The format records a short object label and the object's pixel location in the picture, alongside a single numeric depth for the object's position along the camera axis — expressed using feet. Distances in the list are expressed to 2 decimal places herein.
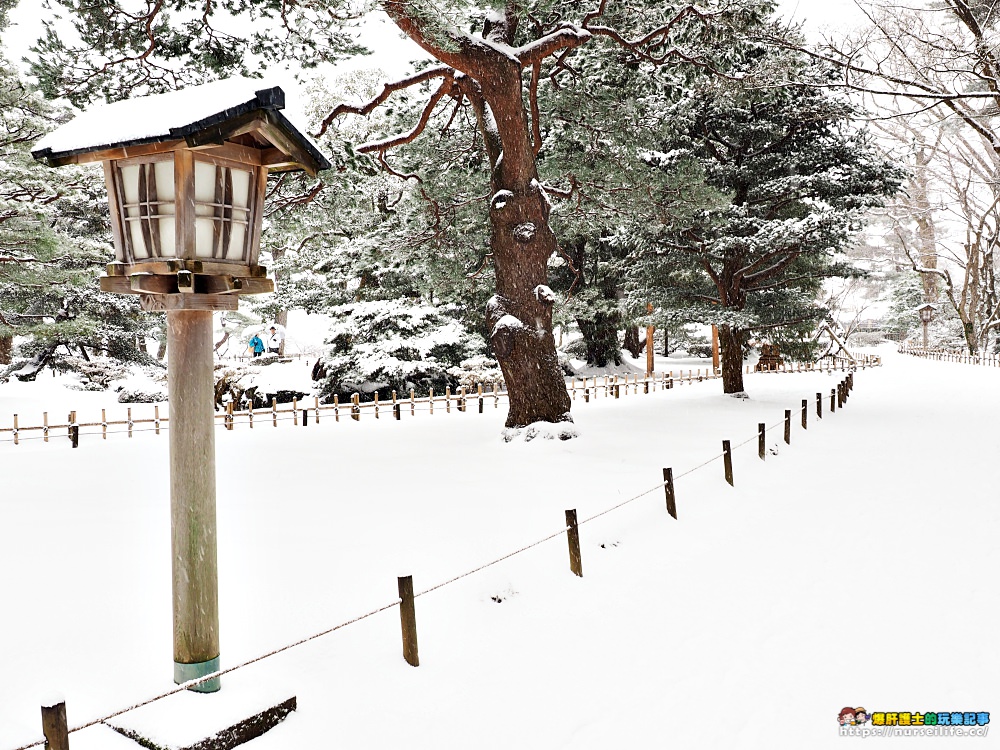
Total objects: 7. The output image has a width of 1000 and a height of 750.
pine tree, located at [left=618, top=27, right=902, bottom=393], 57.57
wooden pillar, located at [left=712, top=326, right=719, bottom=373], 120.09
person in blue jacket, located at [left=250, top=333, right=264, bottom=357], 105.81
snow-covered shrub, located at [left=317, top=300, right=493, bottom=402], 73.87
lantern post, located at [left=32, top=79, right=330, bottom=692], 12.94
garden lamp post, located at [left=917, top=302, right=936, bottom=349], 181.37
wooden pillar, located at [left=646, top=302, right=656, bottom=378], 103.33
